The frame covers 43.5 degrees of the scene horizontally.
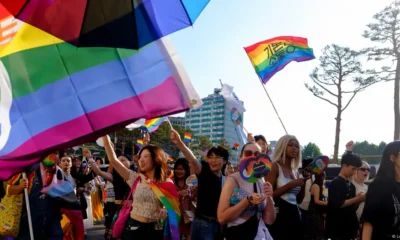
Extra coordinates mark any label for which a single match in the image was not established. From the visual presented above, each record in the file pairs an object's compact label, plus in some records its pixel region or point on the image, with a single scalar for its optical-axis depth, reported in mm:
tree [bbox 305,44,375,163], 31891
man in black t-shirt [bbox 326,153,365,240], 5797
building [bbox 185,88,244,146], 44606
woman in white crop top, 5238
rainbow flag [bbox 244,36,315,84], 10414
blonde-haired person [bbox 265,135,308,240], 5078
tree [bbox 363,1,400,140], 28438
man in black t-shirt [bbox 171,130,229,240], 5613
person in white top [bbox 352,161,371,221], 7367
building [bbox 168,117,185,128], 134362
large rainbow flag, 3818
